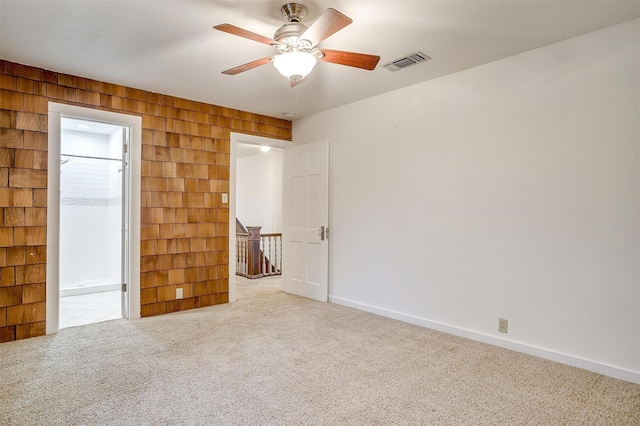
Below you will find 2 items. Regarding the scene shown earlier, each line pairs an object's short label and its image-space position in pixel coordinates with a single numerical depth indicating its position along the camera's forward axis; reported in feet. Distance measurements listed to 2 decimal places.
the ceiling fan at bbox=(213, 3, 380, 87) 7.78
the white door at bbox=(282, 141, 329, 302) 16.15
